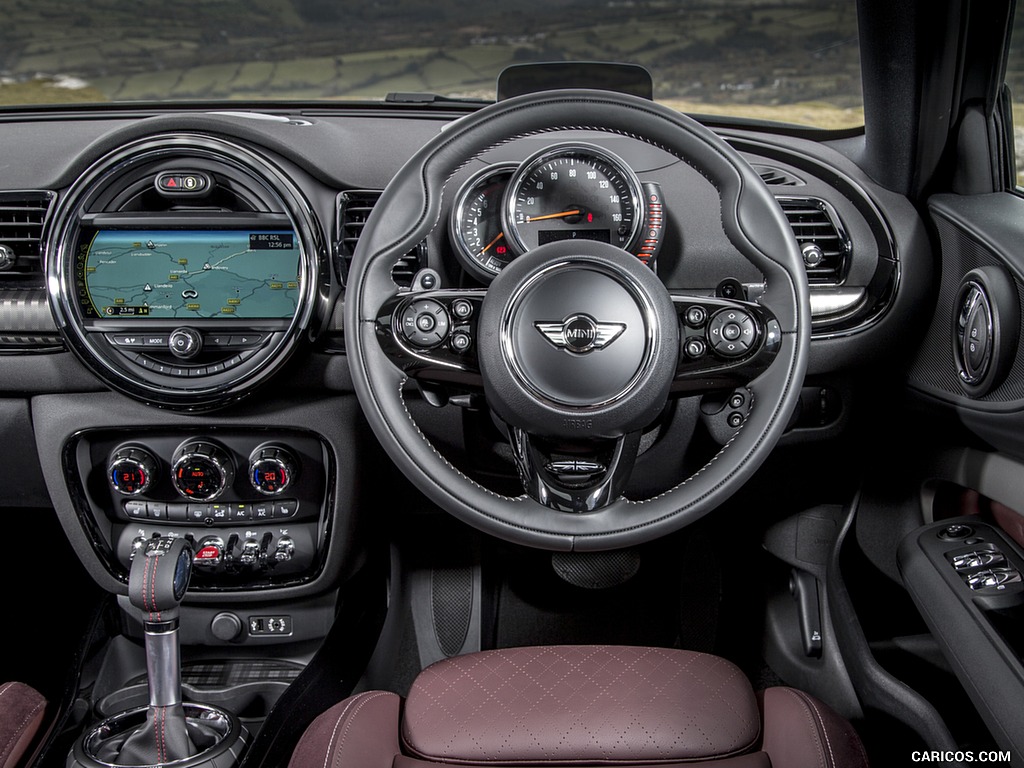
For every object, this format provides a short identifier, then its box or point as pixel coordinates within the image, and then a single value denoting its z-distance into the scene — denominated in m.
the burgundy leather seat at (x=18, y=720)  1.40
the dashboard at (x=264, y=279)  1.61
